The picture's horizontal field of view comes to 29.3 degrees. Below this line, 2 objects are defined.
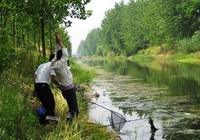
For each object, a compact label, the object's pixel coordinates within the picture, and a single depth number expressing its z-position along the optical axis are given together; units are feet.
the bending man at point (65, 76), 35.45
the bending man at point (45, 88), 35.94
